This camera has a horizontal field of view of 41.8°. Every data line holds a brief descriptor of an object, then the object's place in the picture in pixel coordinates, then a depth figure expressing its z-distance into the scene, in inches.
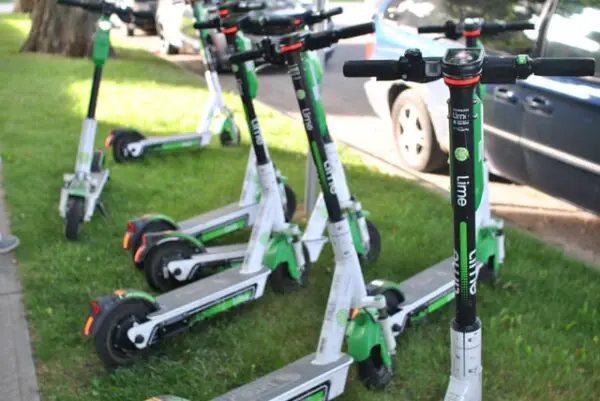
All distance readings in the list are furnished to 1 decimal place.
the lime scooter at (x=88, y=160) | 214.2
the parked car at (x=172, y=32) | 585.3
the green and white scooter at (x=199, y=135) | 294.2
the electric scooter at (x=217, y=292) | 151.9
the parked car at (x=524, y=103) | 204.7
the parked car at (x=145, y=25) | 685.7
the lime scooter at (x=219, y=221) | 188.5
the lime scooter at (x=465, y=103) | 95.6
